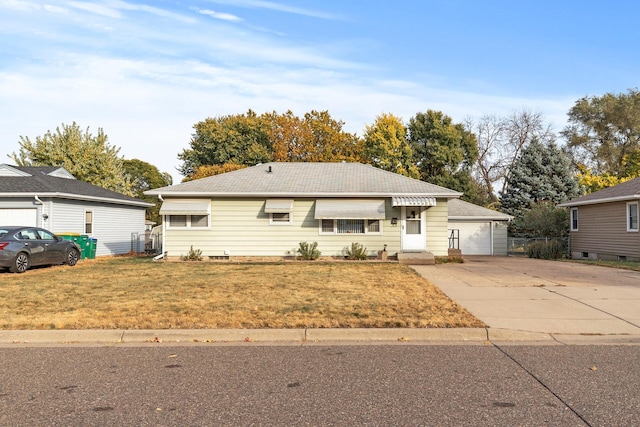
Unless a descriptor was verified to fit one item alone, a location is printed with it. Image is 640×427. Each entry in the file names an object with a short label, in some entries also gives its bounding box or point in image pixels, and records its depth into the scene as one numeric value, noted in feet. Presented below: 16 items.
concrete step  60.49
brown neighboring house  69.05
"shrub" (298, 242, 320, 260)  62.90
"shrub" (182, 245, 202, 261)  63.36
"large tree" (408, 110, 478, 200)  140.36
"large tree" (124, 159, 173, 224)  207.62
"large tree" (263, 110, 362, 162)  142.92
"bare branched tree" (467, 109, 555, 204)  151.43
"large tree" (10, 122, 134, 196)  114.01
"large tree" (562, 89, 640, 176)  145.28
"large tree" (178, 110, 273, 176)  146.92
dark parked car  46.73
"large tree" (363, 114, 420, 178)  137.80
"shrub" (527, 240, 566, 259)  78.84
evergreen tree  112.27
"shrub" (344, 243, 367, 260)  62.92
